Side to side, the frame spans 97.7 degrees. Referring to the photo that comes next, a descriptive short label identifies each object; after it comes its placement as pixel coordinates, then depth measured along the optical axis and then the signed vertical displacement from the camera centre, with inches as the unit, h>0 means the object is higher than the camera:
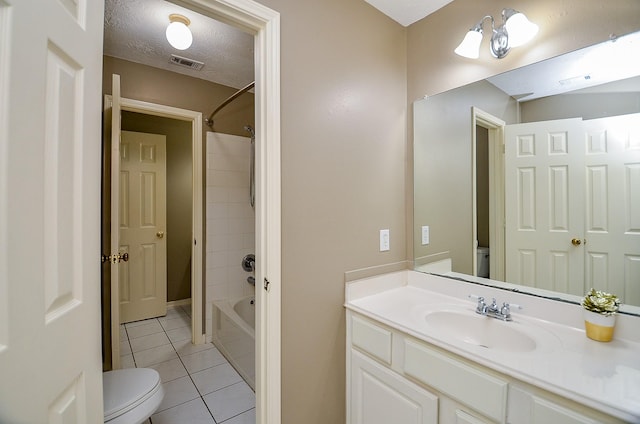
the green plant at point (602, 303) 39.4 -12.9
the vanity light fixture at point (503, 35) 47.8 +32.5
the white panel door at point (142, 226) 121.1 -4.9
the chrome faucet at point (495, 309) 48.6 -17.2
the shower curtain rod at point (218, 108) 89.0 +37.7
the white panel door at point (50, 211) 21.1 +0.4
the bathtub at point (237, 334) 81.9 -39.3
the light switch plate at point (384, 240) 63.8 -6.1
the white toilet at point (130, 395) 48.1 -33.6
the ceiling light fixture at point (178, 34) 64.2 +41.8
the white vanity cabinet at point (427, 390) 31.9 -24.1
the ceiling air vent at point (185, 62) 87.2 +49.0
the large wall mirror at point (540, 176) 41.8 +6.9
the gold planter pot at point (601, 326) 39.6 -16.2
